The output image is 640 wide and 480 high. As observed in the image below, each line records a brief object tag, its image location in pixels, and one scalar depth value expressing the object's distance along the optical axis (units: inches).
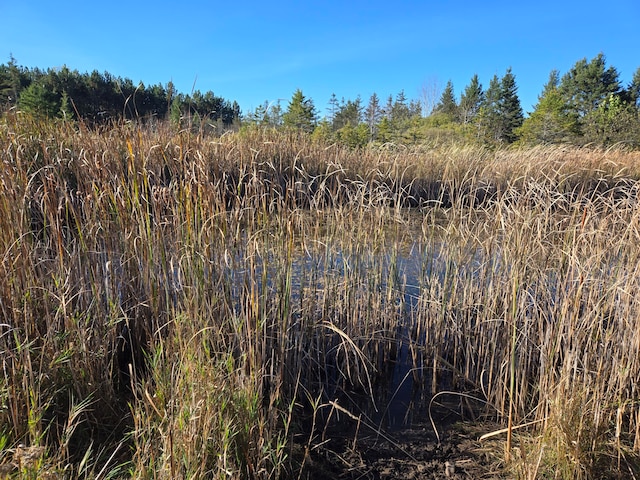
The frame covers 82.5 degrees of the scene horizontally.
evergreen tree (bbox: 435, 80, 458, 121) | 1595.2
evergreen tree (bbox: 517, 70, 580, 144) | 896.5
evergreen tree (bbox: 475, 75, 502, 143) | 1182.3
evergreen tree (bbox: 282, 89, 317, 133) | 848.1
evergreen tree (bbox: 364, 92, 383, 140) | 1560.0
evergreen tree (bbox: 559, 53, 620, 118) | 1170.0
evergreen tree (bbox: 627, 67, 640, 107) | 1170.8
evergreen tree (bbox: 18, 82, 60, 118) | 752.7
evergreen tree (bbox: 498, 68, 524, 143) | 1265.7
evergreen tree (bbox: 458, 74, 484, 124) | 1695.4
